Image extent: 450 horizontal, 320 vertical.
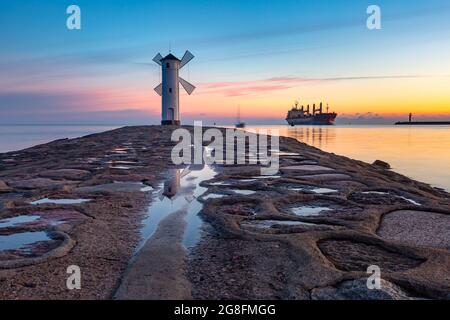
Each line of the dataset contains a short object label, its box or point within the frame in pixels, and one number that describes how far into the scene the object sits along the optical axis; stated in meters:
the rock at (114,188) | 9.64
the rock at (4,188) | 9.53
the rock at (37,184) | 10.08
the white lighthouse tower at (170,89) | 39.56
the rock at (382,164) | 24.17
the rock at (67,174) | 11.70
